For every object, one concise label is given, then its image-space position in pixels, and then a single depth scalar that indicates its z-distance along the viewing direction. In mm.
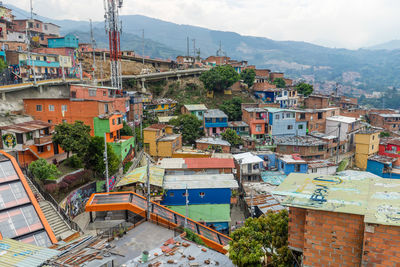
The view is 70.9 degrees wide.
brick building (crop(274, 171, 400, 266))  7973
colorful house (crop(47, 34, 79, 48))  51406
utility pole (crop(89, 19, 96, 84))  50125
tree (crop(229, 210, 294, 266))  10766
